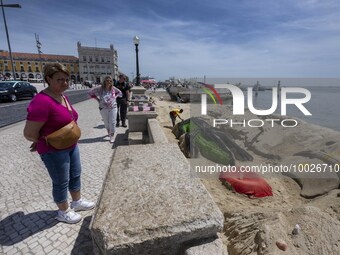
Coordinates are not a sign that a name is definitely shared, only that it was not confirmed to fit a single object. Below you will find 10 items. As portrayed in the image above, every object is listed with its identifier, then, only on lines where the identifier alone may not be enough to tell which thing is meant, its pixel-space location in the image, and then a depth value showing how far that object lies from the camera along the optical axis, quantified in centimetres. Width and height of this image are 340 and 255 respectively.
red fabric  403
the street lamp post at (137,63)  1123
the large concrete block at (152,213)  121
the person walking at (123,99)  707
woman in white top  524
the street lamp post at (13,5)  1663
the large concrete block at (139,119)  523
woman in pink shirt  191
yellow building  8482
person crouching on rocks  923
